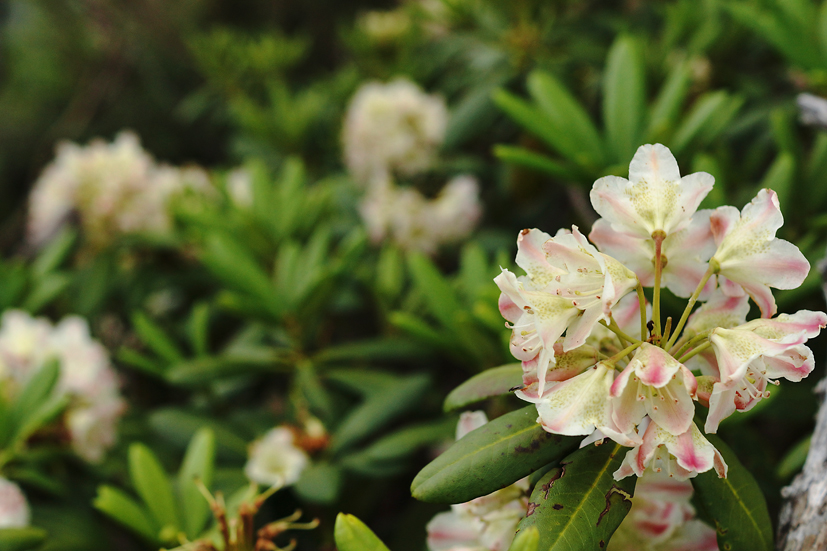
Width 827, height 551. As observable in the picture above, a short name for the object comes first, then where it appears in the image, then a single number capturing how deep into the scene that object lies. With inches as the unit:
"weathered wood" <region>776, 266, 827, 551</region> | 28.9
